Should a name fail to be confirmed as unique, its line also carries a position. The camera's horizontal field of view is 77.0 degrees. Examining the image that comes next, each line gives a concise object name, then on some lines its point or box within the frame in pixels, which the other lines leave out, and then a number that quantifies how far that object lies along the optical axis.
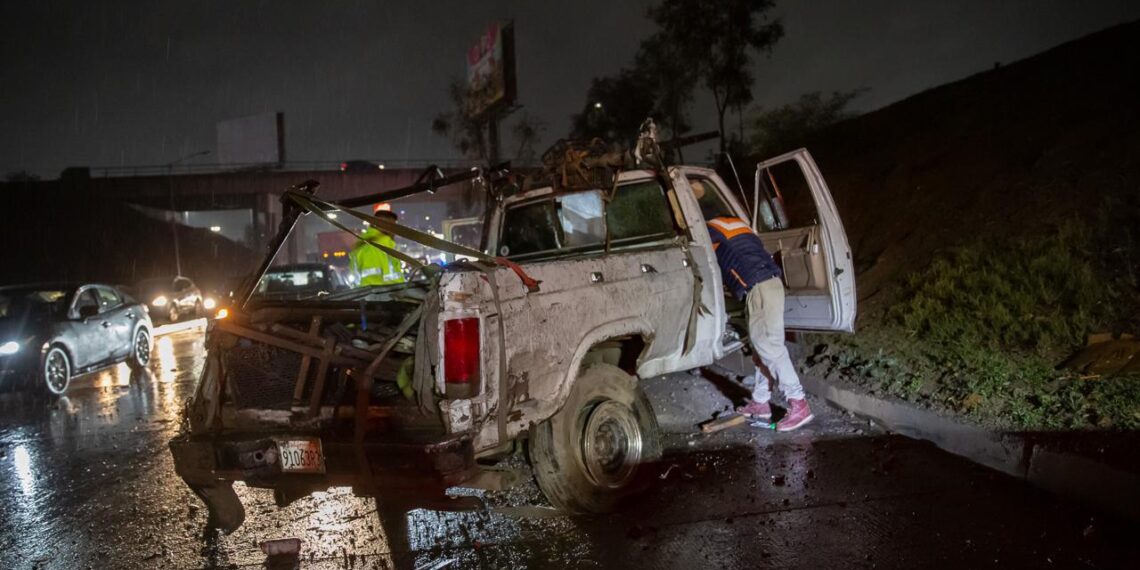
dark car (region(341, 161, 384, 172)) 43.97
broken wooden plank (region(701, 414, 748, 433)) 5.66
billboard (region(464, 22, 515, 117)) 37.12
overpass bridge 43.09
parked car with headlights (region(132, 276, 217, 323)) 20.39
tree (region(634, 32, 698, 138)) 22.36
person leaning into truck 5.24
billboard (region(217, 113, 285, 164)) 52.88
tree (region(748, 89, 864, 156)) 19.52
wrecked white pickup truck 3.26
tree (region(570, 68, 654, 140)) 25.25
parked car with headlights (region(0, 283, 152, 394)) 8.92
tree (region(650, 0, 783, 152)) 19.34
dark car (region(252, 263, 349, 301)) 11.50
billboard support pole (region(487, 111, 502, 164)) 37.12
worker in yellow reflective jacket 6.96
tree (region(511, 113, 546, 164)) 37.31
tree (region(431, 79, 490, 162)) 39.03
